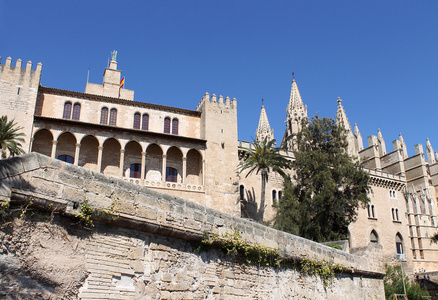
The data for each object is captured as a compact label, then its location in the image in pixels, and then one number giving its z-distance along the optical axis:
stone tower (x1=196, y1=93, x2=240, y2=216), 35.09
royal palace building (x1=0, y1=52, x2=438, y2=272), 32.09
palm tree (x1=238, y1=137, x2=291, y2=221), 37.28
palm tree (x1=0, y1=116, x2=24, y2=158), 26.06
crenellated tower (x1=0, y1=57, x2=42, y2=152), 30.86
